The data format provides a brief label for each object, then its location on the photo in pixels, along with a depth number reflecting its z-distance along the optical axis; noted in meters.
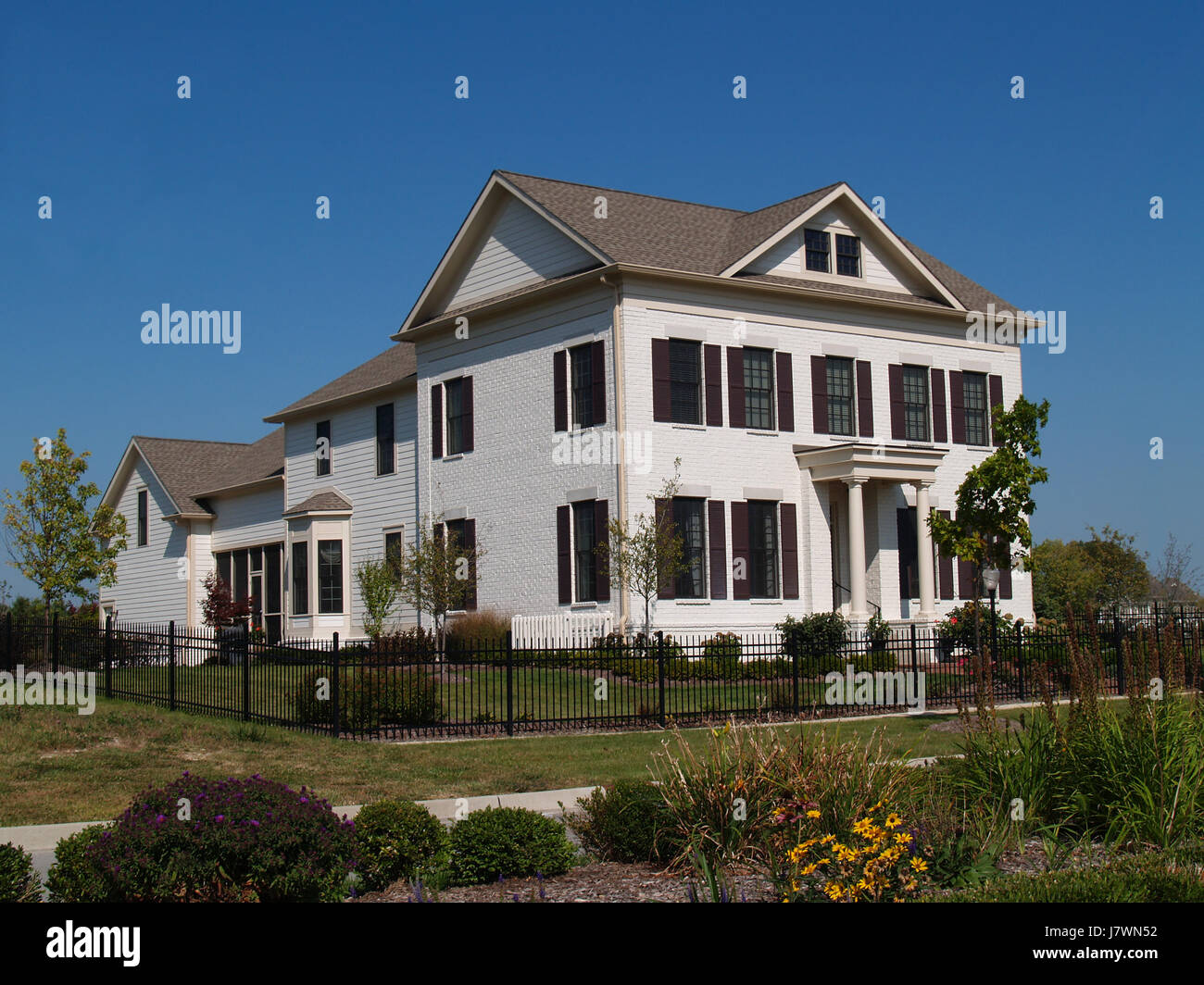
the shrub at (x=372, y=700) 18.50
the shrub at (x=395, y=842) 9.05
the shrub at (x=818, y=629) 28.54
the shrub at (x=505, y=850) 9.22
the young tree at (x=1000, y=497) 21.59
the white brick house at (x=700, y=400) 28.78
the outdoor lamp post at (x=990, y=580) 25.70
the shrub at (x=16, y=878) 8.29
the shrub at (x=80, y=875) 7.90
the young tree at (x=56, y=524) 34.84
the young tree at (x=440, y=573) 30.67
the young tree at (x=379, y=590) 32.81
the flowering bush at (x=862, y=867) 7.88
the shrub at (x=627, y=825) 9.55
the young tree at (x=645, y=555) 27.16
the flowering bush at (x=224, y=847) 7.87
